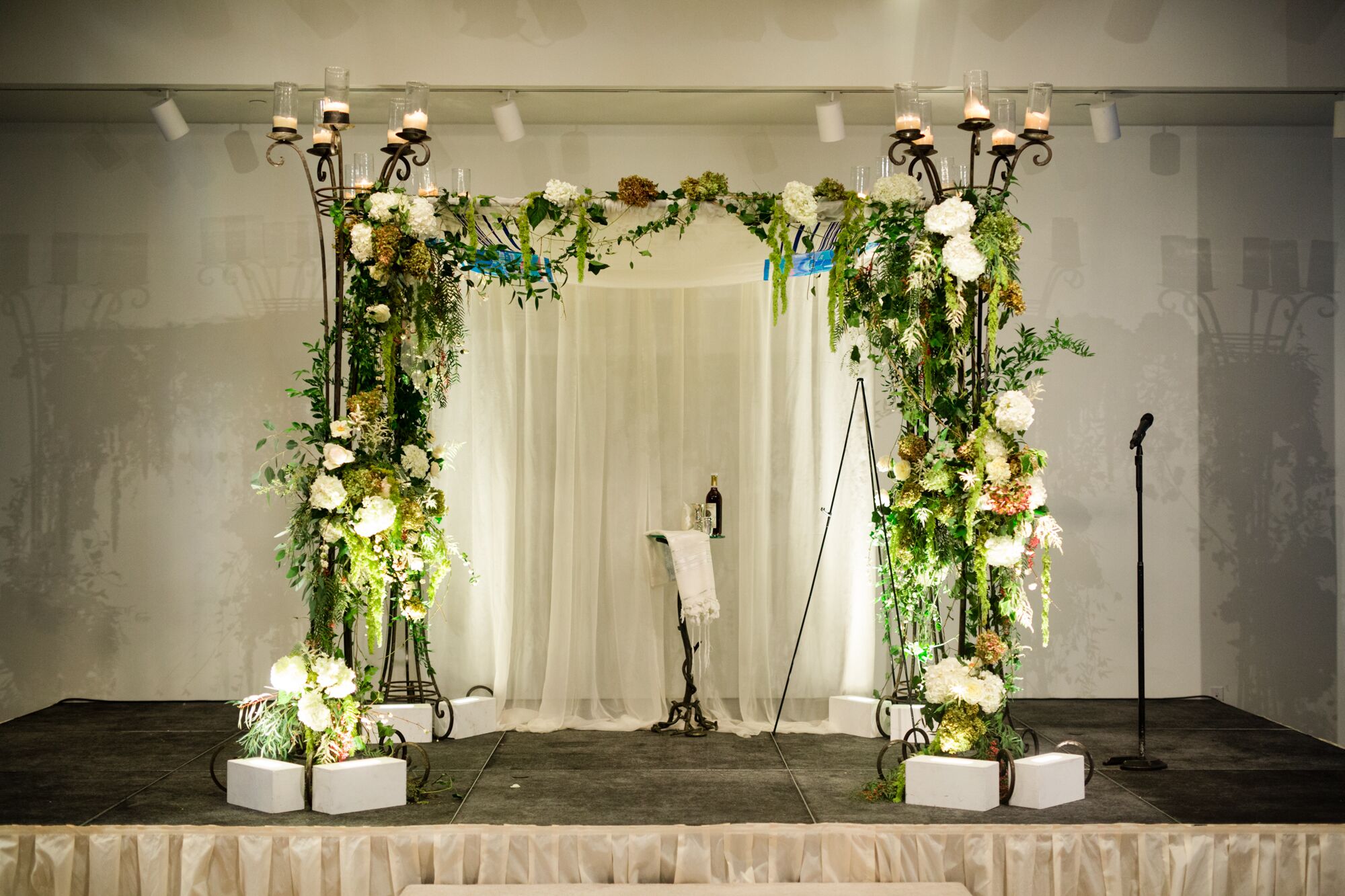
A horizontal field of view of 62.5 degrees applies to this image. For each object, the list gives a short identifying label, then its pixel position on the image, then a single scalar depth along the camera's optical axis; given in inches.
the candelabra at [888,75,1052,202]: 160.9
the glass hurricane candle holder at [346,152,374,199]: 175.3
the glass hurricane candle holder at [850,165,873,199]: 180.5
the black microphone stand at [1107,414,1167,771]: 189.3
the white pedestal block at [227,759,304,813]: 162.7
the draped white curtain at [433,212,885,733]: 231.5
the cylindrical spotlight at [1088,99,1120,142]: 232.1
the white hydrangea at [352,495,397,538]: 165.3
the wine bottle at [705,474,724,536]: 238.4
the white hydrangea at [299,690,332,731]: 165.0
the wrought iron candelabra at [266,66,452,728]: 163.2
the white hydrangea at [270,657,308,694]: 166.6
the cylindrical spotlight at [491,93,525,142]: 227.9
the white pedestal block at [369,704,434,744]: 209.0
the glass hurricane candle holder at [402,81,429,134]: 164.6
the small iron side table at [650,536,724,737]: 221.0
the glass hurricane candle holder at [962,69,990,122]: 160.9
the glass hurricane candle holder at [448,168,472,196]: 178.7
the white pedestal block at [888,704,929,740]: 208.2
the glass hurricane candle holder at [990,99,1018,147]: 163.6
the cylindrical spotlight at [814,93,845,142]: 230.1
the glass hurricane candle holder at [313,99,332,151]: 166.9
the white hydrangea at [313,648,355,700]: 166.6
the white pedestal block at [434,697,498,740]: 216.8
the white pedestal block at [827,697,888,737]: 217.2
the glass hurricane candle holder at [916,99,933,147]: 167.8
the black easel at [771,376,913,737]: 206.5
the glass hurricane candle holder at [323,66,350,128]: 161.9
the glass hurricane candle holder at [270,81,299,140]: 162.4
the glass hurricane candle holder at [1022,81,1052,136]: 161.2
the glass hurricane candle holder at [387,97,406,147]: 167.9
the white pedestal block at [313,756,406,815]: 163.2
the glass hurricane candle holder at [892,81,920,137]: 166.6
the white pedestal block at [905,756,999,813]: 164.6
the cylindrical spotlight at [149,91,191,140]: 228.1
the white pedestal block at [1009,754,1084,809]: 165.8
